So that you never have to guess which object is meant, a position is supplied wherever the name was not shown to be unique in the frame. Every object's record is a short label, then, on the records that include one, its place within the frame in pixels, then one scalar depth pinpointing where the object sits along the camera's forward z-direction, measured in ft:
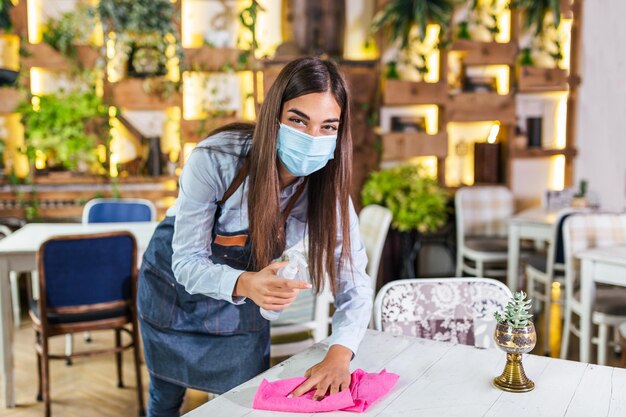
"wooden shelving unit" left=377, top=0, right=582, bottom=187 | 16.96
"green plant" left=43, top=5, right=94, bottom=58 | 15.85
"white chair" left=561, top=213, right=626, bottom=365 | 10.69
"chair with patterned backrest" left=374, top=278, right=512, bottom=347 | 6.25
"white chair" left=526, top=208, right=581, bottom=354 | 12.00
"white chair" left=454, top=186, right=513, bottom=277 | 15.15
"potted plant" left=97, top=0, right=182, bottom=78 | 15.74
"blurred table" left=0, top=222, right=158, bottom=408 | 9.80
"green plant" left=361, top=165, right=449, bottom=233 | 15.20
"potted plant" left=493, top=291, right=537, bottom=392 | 4.50
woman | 4.80
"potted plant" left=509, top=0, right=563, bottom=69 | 16.84
